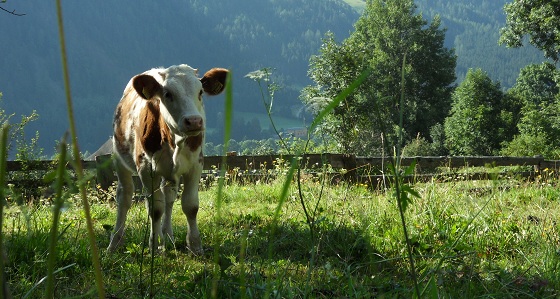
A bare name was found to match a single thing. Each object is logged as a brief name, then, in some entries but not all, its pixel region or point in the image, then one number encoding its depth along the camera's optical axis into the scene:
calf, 4.95
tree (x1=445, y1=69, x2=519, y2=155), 57.00
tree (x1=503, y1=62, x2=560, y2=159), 44.66
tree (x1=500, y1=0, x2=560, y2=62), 27.56
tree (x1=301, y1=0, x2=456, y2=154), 58.38
